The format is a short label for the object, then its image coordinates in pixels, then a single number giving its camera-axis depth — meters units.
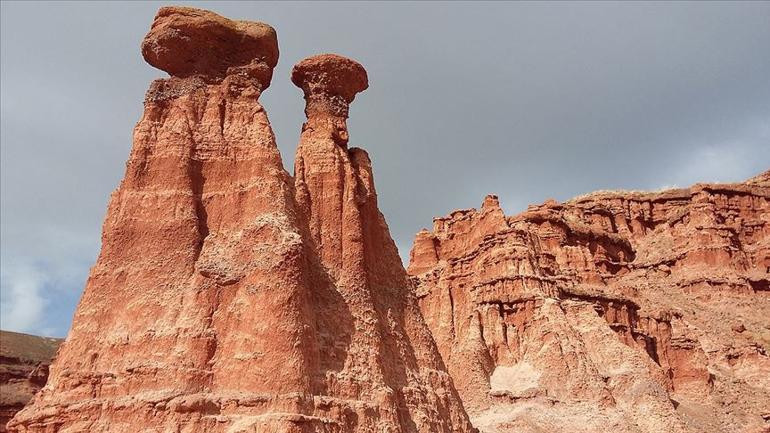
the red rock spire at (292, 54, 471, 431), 22.86
